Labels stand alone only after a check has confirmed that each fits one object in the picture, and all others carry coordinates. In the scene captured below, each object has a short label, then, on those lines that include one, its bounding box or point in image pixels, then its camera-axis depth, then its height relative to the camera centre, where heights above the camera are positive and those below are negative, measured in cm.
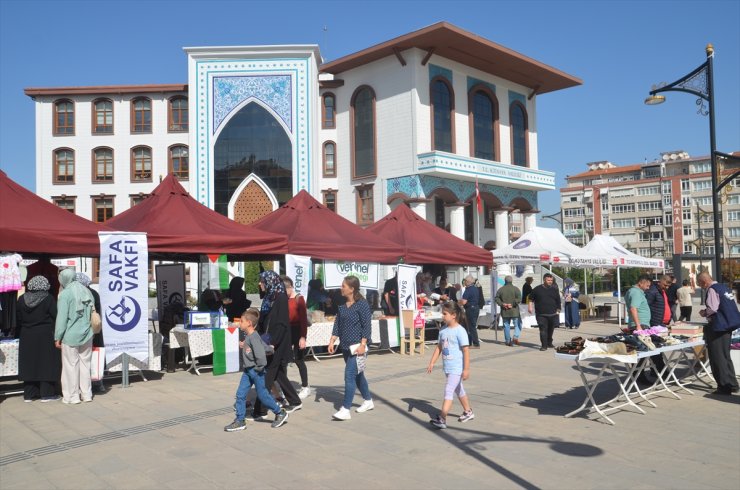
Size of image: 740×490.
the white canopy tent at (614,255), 2148 +49
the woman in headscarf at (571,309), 2000 -122
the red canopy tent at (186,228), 1088 +91
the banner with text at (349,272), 1402 +6
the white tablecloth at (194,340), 1088 -107
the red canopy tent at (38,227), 920 +82
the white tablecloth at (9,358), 938 -112
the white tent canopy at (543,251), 1958 +61
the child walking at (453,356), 711 -95
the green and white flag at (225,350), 1088 -124
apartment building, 9667 +997
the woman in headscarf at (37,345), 893 -90
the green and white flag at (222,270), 1330 +21
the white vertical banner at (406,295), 1385 -47
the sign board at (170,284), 1448 -11
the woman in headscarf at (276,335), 775 -71
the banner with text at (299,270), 1280 +12
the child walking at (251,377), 707 -112
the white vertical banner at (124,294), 973 -21
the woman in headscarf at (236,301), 1232 -46
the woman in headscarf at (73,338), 880 -79
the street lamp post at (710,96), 1256 +349
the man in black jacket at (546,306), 1428 -81
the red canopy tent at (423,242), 1544 +80
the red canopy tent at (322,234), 1320 +90
